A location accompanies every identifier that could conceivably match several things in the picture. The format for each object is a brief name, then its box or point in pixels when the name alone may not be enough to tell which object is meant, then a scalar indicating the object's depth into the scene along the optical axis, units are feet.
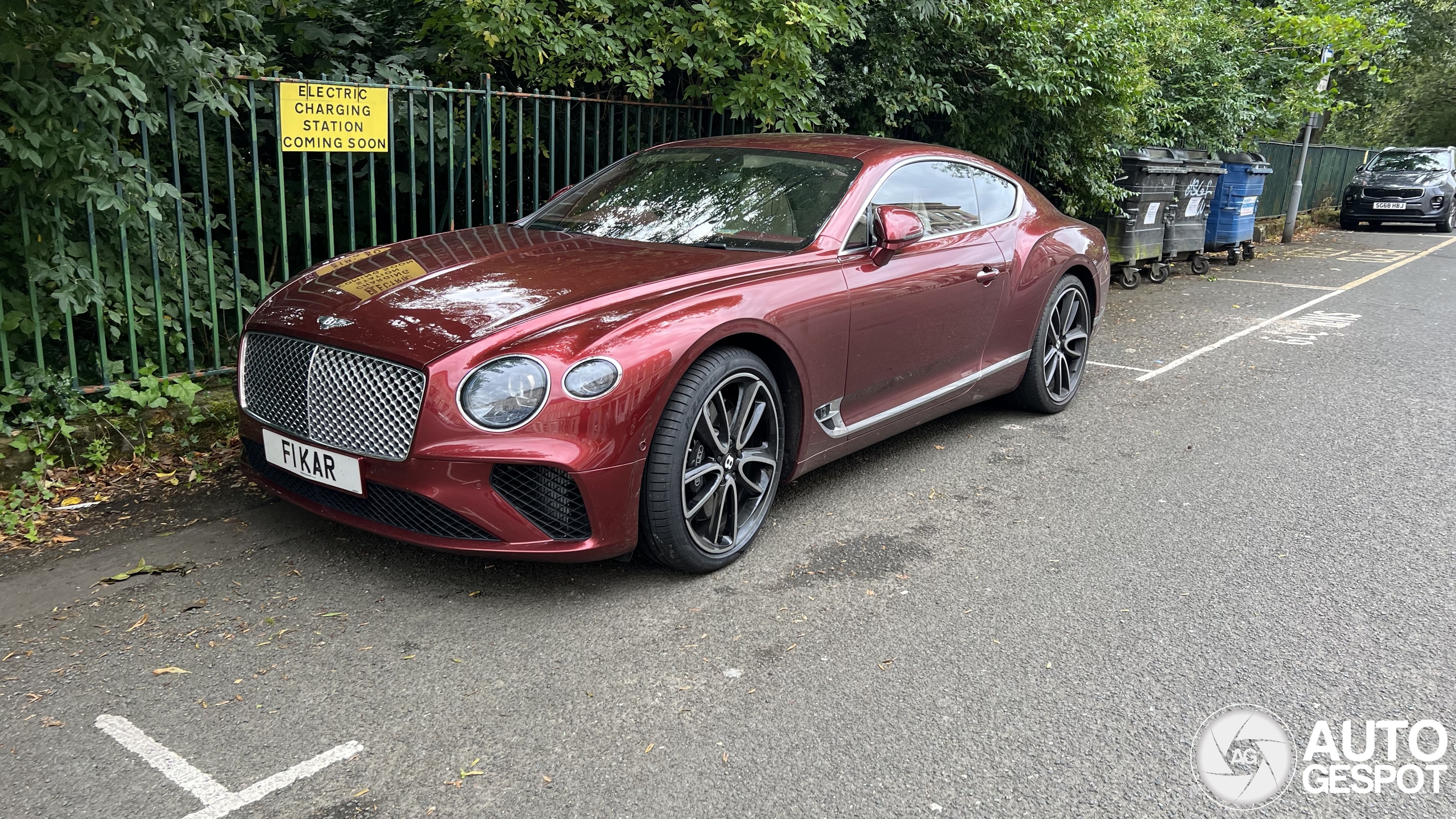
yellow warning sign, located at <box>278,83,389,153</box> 17.21
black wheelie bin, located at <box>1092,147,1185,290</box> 37.58
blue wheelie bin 45.98
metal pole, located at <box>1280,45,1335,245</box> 58.90
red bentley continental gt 10.86
